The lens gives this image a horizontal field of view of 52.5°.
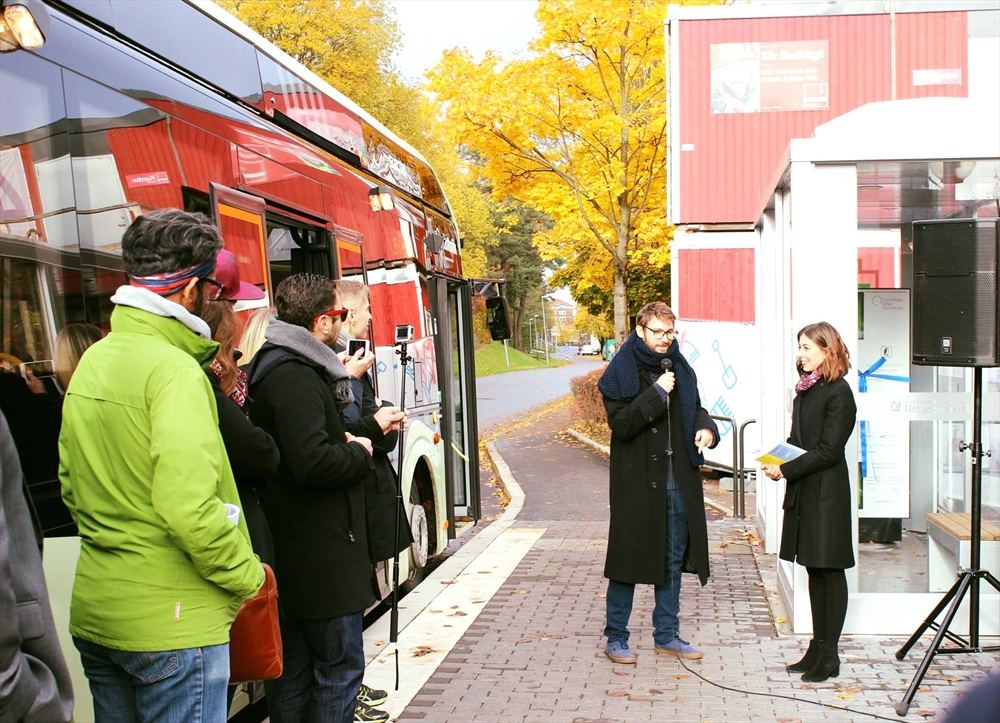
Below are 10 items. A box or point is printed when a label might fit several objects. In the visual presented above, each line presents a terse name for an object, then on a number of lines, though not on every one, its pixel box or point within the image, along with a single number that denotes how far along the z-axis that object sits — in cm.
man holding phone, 412
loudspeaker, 525
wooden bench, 598
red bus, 309
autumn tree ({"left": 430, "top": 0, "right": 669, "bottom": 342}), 1769
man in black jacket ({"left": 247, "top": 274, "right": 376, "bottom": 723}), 351
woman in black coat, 522
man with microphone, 554
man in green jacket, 253
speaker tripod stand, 528
